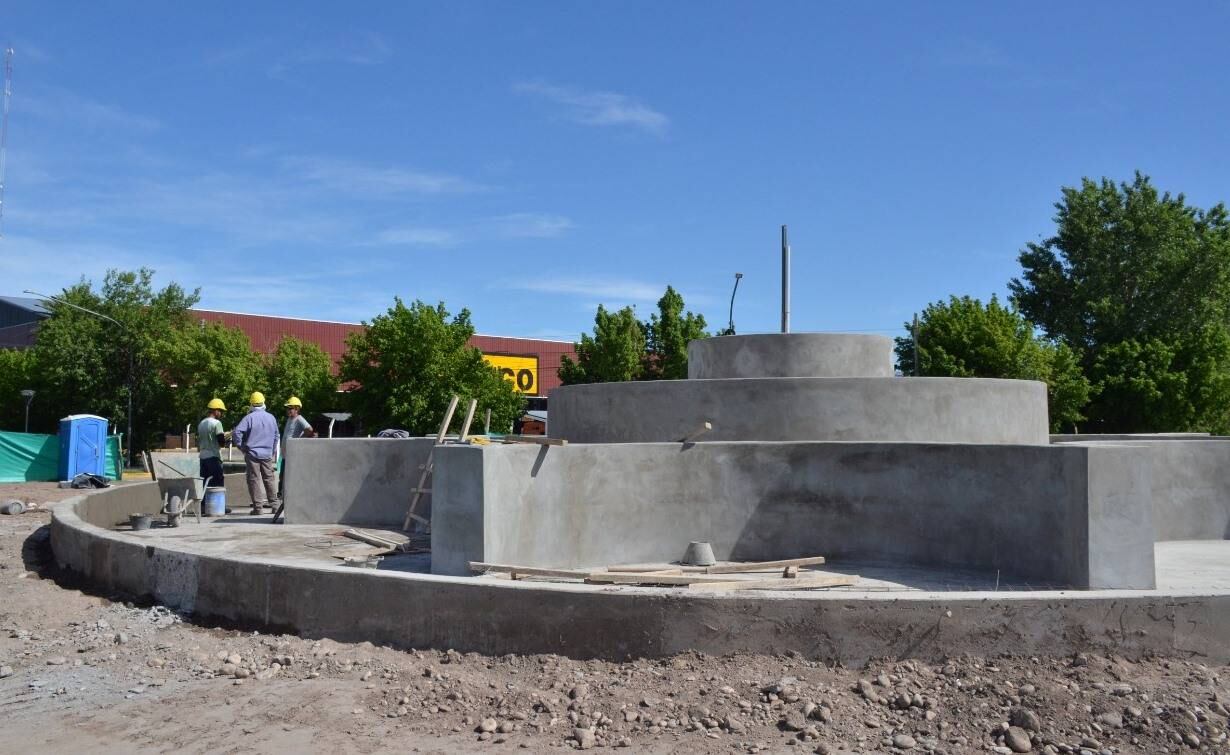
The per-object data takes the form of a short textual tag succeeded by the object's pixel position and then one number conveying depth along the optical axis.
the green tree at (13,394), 40.53
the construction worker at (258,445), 12.45
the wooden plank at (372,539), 9.80
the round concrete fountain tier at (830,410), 10.13
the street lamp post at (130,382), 31.11
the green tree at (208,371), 37.19
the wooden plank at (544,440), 8.58
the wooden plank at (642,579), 6.94
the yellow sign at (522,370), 50.66
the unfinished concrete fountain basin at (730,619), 5.97
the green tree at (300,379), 37.62
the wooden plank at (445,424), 10.27
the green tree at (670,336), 37.06
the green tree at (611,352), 36.41
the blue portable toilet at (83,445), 24.91
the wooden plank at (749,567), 7.93
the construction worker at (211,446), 13.02
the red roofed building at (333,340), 46.25
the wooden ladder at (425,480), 10.47
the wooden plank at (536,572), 7.22
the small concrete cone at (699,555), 8.84
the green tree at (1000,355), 32.69
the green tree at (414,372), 32.94
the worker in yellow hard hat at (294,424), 12.57
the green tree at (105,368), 38.19
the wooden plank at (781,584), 6.94
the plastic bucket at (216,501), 12.70
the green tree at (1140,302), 35.28
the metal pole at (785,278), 13.39
